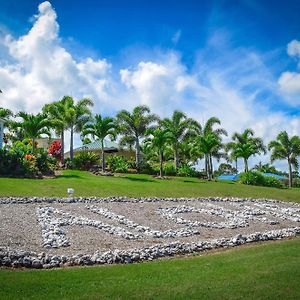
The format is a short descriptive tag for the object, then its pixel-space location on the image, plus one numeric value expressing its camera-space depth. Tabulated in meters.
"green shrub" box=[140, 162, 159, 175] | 36.58
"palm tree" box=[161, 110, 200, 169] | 41.25
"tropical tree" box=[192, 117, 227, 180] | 35.20
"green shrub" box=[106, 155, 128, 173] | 35.00
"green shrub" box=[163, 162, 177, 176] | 36.51
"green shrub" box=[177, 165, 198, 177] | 36.75
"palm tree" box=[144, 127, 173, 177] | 33.45
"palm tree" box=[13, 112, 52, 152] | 31.81
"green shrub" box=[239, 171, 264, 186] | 33.61
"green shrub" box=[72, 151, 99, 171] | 35.78
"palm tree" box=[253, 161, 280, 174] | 53.04
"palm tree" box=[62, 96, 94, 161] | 37.17
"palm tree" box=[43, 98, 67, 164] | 37.44
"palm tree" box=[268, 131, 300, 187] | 42.42
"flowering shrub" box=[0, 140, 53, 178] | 26.63
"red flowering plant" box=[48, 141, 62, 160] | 40.23
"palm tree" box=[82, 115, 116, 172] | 33.98
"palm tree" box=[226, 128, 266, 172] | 39.17
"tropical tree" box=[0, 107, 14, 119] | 45.42
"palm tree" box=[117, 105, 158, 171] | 39.32
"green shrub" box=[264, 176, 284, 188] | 33.63
